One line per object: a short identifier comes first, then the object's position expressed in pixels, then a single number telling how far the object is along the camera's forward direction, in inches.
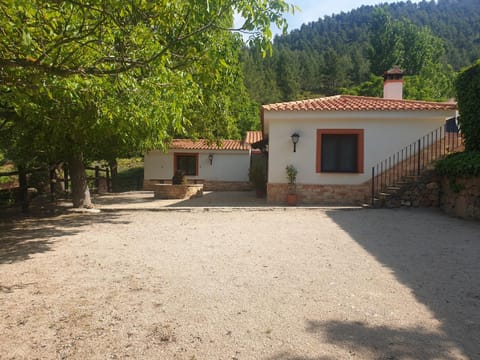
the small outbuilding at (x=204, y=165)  761.6
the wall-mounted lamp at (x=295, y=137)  408.3
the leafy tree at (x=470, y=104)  319.9
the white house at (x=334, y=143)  406.9
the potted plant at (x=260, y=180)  535.5
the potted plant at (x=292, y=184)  404.8
